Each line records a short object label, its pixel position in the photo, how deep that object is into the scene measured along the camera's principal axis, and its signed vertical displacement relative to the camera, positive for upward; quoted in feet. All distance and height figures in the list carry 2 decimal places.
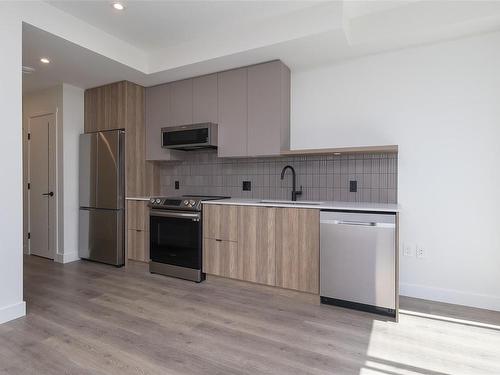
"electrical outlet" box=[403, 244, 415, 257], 9.24 -2.08
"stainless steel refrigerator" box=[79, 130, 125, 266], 12.23 -0.64
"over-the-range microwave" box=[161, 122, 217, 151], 10.93 +1.73
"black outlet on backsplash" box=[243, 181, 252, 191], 11.76 -0.11
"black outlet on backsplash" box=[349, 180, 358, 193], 9.93 -0.11
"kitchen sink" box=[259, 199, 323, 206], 9.30 -0.64
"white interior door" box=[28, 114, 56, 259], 13.33 -0.20
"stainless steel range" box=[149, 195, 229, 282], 10.42 -1.97
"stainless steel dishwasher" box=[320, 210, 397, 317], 7.56 -2.04
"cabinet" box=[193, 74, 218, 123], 11.25 +3.17
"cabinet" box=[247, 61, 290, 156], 10.04 +2.50
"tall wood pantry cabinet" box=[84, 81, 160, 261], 12.10 +2.13
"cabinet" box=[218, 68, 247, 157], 10.62 +2.51
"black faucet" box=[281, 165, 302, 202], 10.48 +0.03
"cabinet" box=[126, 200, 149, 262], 11.90 -1.95
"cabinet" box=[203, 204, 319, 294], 8.66 -2.01
